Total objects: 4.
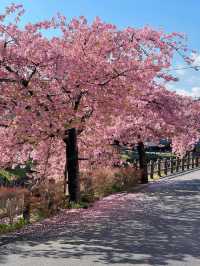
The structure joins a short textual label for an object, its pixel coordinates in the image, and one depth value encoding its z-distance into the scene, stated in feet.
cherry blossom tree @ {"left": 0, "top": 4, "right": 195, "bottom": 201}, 46.68
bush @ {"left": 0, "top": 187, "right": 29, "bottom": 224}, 41.06
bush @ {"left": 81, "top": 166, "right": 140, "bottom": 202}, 61.52
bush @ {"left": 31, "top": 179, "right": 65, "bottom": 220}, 46.13
